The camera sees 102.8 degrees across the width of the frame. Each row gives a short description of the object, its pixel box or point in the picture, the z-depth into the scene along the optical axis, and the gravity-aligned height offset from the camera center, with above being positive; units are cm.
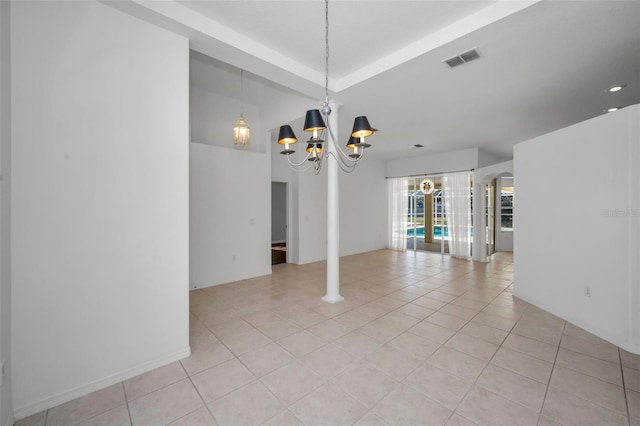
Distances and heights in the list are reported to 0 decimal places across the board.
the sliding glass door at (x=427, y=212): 848 +2
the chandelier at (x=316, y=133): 226 +76
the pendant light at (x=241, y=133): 423 +133
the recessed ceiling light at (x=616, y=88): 361 +179
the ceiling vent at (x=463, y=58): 277 +173
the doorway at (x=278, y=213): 1010 -2
